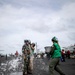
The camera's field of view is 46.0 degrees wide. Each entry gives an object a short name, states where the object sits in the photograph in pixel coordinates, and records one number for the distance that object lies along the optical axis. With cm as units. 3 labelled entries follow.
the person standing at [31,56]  495
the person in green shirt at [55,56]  360
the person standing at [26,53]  488
